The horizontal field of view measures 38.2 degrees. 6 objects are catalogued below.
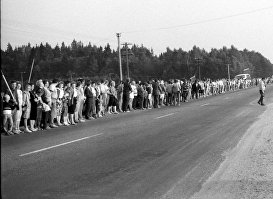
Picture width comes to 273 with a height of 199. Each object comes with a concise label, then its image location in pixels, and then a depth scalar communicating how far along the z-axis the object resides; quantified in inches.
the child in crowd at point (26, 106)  581.0
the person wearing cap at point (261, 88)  1047.1
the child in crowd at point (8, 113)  526.8
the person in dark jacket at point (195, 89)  1665.8
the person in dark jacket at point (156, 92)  1126.5
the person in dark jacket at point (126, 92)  973.1
